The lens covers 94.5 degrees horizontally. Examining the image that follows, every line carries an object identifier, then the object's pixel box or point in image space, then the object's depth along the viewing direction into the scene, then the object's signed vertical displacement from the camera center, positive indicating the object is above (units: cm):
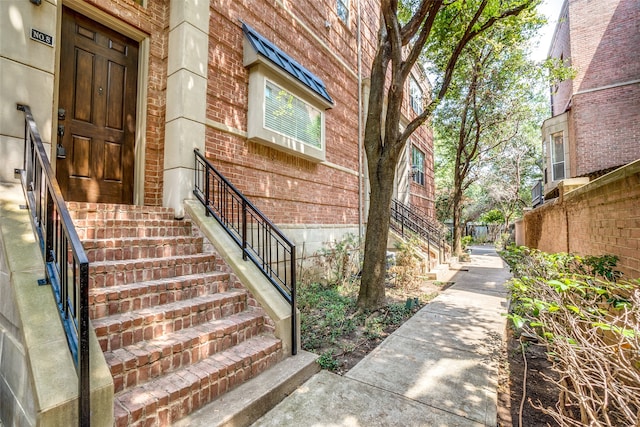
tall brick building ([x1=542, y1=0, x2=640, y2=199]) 1134 +572
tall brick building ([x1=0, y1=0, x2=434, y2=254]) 316 +187
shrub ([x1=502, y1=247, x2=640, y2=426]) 153 -65
